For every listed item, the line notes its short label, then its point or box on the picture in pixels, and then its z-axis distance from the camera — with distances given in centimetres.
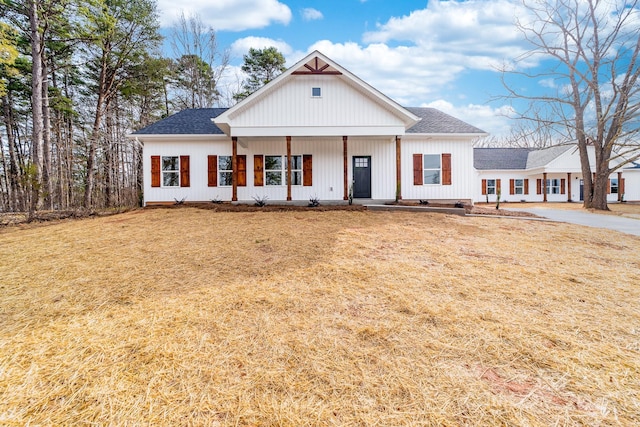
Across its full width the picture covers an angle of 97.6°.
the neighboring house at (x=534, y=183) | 2294
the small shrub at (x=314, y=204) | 1093
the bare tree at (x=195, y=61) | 2184
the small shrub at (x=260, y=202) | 1113
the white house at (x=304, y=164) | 1256
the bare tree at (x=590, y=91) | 1424
